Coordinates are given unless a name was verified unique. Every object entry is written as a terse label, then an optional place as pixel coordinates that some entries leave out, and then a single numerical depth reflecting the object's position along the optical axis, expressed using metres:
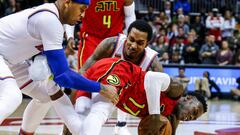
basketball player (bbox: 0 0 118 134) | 4.27
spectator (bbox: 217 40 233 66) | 13.40
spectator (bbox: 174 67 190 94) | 12.38
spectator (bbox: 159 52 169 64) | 13.12
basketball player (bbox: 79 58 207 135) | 4.59
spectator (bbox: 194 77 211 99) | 12.50
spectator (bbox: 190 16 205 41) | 15.37
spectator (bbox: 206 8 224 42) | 15.15
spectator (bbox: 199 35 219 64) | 13.66
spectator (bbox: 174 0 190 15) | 16.41
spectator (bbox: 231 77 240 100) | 12.62
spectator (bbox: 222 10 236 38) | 15.39
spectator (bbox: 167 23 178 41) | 14.60
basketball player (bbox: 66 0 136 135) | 6.62
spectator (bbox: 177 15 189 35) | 15.12
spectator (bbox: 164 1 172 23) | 15.95
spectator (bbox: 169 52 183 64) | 13.37
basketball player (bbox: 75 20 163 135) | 5.09
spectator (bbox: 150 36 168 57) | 13.64
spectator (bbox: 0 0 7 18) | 15.00
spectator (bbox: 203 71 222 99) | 12.74
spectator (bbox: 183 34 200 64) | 13.91
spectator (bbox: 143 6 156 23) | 15.86
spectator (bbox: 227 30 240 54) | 14.32
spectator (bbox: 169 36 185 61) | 13.79
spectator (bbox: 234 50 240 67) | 13.45
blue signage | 12.91
